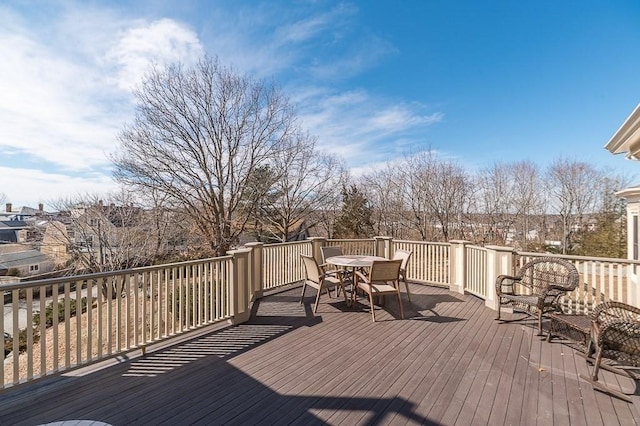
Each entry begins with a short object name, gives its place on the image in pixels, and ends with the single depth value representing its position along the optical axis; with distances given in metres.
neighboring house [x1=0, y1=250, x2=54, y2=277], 10.32
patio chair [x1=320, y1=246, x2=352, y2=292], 5.81
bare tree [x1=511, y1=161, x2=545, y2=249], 13.80
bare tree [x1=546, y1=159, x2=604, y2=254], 13.89
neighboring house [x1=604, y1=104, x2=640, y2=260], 2.97
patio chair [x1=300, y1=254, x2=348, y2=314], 4.76
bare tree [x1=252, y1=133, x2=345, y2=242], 13.40
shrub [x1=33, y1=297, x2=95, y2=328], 7.75
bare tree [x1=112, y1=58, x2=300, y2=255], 10.27
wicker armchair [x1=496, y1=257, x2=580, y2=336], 3.86
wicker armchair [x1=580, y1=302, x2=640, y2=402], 2.47
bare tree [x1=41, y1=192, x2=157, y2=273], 9.88
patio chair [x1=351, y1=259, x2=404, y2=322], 4.48
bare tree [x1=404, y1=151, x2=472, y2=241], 13.53
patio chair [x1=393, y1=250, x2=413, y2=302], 5.29
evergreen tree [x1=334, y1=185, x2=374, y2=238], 14.50
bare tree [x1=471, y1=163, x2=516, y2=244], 13.46
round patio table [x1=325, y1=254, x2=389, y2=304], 4.99
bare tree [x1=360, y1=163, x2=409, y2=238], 14.47
